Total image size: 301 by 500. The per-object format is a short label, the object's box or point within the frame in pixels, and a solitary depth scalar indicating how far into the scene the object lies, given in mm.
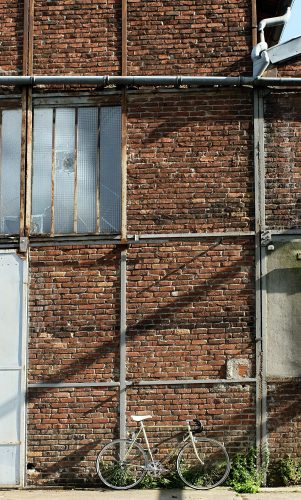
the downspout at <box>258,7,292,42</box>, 10727
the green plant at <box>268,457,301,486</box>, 9977
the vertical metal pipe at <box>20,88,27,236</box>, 10667
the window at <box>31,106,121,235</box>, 10695
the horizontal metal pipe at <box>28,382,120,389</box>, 10239
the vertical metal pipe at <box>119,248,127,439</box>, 10164
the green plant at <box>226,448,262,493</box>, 9835
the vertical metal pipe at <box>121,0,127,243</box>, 10586
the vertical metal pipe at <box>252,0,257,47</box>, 10812
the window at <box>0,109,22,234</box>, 10773
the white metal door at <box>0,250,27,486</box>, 10172
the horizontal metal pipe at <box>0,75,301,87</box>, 10633
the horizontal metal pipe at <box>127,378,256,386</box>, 10203
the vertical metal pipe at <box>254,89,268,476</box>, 10094
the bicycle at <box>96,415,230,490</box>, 9906
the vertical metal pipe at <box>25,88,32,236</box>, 10672
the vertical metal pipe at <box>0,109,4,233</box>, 10773
